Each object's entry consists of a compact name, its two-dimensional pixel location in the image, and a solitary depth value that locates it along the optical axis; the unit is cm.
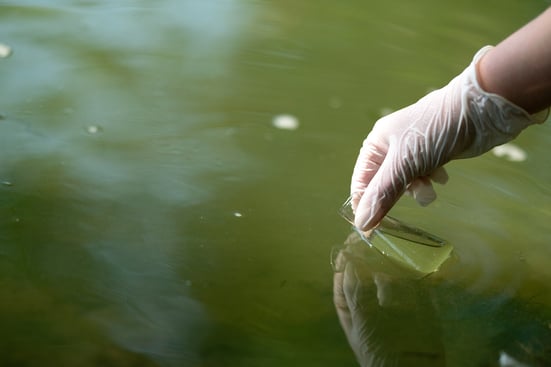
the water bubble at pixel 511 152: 203
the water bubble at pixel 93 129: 191
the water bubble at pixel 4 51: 222
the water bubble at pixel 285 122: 204
